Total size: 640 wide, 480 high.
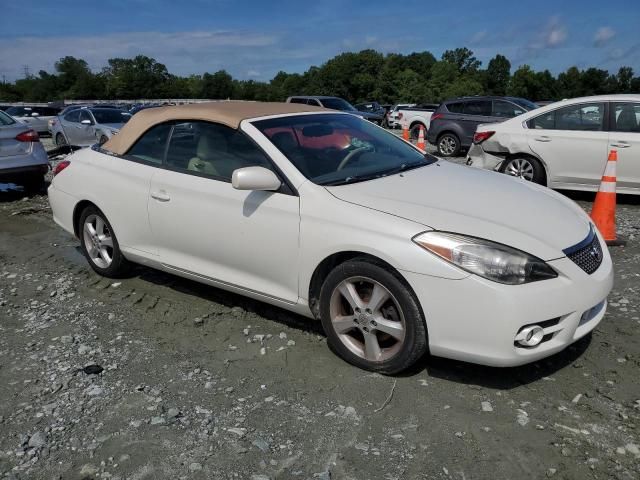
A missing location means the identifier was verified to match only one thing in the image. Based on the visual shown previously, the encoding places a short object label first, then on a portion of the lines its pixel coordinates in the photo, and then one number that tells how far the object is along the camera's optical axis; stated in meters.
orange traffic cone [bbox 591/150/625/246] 5.76
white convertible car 2.91
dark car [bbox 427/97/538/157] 14.01
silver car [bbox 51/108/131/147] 14.57
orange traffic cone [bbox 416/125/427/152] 12.35
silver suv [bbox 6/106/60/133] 24.03
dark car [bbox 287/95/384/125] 19.03
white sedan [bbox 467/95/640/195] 7.46
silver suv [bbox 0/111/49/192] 8.68
